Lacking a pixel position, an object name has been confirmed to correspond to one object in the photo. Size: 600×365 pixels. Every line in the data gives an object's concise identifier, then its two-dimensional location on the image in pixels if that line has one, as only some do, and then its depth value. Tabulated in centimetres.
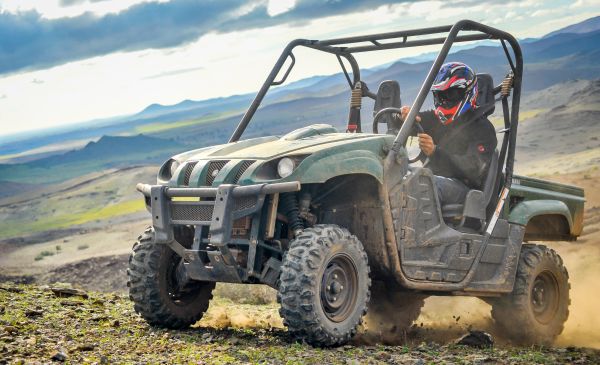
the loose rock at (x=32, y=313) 827
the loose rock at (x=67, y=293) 988
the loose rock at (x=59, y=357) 646
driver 898
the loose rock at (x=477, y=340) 823
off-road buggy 702
